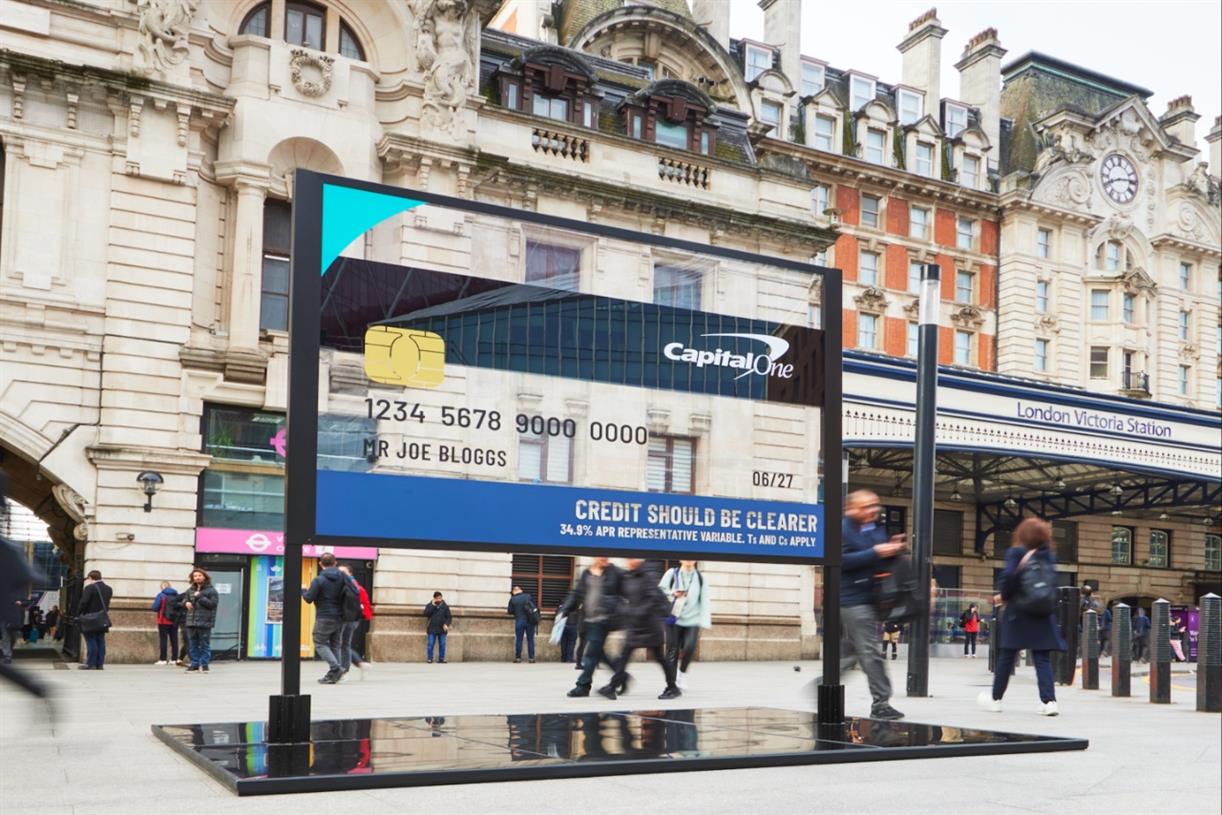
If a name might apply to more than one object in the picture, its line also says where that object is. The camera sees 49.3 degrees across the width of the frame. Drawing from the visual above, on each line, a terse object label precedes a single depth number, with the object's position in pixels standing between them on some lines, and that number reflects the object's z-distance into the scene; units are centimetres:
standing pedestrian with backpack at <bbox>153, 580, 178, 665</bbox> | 2236
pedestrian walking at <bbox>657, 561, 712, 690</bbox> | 1650
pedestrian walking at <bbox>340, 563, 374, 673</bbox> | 1759
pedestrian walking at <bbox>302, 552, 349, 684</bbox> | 1686
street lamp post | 1602
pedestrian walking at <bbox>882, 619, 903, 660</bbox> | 3418
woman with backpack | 1209
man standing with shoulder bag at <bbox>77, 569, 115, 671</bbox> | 2091
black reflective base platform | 709
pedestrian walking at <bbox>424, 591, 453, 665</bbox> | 2473
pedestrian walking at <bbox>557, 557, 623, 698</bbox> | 1371
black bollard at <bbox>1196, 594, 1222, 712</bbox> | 1451
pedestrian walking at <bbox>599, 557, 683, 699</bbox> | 1320
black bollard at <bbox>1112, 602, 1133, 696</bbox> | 1722
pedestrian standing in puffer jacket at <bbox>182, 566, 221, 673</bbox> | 2077
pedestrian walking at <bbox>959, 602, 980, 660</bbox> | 3566
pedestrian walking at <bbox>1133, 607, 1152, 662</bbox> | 3353
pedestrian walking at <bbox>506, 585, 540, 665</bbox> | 2600
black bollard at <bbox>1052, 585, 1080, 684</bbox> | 2052
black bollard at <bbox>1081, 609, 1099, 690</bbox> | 1891
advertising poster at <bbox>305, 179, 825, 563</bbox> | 872
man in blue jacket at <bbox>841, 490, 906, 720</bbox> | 1063
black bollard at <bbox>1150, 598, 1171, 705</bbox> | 1578
